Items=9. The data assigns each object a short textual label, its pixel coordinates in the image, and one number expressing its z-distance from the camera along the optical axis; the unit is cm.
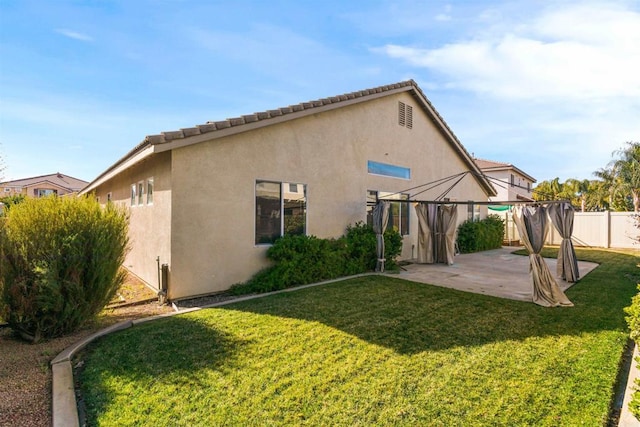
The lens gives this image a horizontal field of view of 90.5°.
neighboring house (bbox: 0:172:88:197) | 4647
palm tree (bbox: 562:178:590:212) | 3913
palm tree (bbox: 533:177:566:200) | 4089
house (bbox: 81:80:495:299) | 760
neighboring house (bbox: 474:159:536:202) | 3037
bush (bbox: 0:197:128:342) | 498
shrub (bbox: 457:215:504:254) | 1731
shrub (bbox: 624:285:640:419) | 289
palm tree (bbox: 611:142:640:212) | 2211
